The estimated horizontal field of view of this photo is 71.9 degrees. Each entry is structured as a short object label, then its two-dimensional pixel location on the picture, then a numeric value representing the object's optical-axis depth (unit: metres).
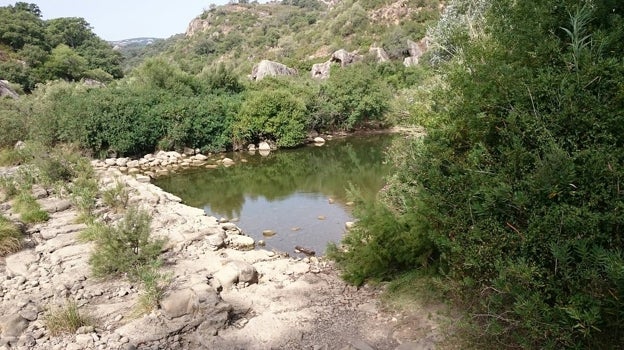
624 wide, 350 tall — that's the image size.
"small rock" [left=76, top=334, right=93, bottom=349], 5.29
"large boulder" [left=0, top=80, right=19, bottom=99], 26.93
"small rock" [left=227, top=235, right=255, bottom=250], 9.49
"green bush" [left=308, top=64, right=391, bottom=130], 26.95
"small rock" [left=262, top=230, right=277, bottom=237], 11.42
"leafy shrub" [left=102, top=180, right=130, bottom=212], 11.32
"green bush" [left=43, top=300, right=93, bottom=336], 5.52
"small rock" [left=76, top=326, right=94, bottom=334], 5.53
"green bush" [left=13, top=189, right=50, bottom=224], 9.89
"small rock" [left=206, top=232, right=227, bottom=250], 8.93
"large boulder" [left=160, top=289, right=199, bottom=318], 5.68
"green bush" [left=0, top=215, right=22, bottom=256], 8.14
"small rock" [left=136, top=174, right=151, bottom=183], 16.50
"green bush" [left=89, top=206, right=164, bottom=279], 7.10
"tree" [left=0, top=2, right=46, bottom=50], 41.47
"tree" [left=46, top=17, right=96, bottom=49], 52.78
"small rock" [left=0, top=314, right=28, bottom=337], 5.45
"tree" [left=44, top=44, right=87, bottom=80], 38.16
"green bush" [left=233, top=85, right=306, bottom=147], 23.47
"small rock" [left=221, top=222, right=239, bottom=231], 10.80
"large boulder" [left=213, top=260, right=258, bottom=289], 6.90
